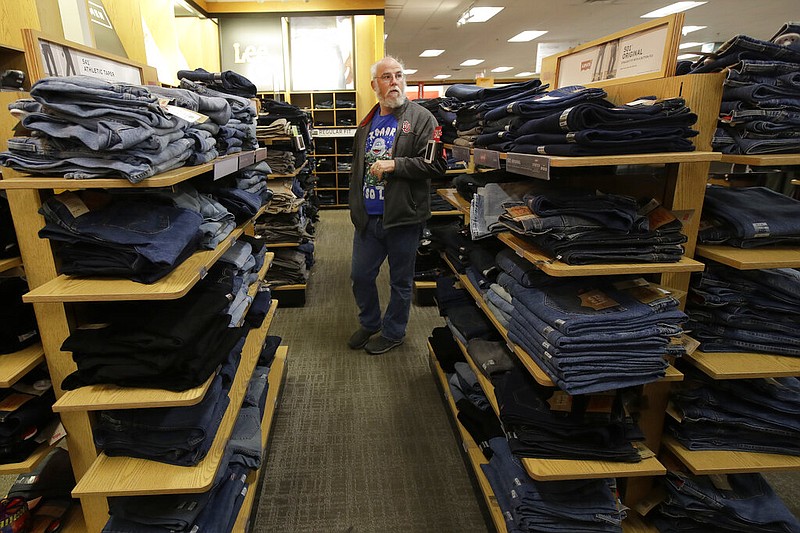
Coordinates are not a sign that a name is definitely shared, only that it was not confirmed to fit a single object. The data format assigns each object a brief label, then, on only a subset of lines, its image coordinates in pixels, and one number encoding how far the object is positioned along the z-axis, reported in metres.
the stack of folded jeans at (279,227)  4.08
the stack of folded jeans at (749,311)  1.57
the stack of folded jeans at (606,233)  1.41
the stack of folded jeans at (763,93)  1.50
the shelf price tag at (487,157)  1.89
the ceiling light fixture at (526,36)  10.05
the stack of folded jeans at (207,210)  1.62
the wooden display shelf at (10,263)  1.47
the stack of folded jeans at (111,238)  1.28
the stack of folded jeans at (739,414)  1.59
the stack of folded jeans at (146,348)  1.33
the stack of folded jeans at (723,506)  1.60
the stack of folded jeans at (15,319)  1.57
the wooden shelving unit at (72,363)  1.24
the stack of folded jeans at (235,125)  2.02
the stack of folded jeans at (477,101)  2.15
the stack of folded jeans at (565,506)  1.53
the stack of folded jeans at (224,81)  2.36
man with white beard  2.84
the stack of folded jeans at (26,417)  1.53
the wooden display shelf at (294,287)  4.18
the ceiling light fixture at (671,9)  7.96
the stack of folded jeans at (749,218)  1.53
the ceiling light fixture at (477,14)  8.05
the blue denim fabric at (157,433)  1.44
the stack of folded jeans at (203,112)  1.56
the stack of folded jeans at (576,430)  1.51
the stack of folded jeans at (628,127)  1.35
